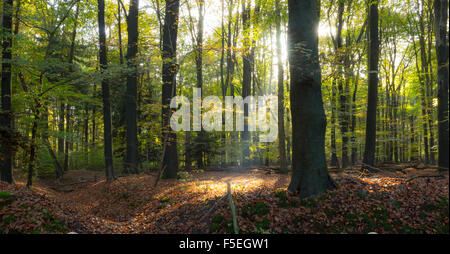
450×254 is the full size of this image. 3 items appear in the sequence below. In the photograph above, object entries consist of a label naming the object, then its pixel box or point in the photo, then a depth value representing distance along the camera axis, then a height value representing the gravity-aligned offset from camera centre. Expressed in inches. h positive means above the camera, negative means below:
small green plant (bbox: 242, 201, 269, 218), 211.9 -72.7
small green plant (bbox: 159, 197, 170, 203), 310.8 -90.9
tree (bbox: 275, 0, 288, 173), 439.5 +22.3
